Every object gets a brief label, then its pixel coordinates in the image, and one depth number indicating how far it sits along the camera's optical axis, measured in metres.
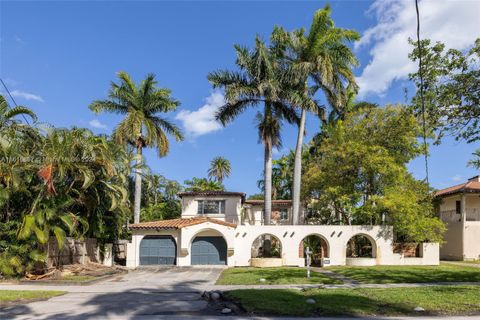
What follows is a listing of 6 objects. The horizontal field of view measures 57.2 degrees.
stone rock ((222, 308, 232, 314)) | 11.02
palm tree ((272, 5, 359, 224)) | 30.19
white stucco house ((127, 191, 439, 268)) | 28.55
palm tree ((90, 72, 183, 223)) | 33.41
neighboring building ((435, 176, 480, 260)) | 32.56
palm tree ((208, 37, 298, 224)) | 30.09
